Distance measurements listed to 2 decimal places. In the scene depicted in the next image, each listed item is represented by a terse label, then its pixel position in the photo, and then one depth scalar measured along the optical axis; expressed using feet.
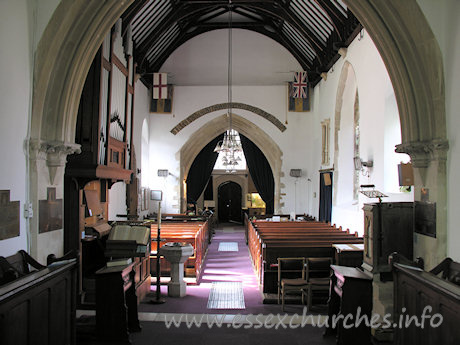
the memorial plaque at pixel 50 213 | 14.53
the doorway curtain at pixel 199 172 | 53.57
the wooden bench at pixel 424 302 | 8.87
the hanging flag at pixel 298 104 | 45.50
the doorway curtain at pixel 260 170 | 51.65
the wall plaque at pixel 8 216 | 12.39
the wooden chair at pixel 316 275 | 18.40
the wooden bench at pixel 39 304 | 8.92
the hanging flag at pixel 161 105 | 45.44
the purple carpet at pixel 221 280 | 18.34
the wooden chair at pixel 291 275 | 18.70
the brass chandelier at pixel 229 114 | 40.40
